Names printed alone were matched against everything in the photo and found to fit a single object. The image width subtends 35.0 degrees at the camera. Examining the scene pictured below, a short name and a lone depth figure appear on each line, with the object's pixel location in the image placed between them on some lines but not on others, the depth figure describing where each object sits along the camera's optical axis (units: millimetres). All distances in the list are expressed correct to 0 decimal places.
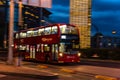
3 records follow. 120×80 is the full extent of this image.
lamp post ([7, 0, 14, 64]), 15498
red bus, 16128
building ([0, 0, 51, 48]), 55334
